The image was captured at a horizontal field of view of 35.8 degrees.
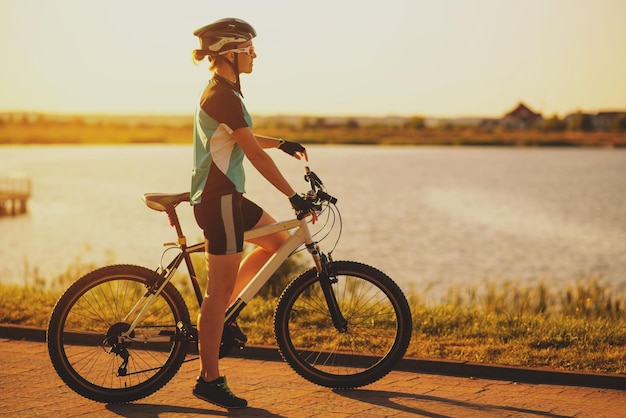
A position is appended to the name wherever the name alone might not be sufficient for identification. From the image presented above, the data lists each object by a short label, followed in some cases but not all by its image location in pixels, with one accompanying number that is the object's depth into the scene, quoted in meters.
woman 5.64
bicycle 6.00
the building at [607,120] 147.60
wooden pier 51.72
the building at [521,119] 164.00
